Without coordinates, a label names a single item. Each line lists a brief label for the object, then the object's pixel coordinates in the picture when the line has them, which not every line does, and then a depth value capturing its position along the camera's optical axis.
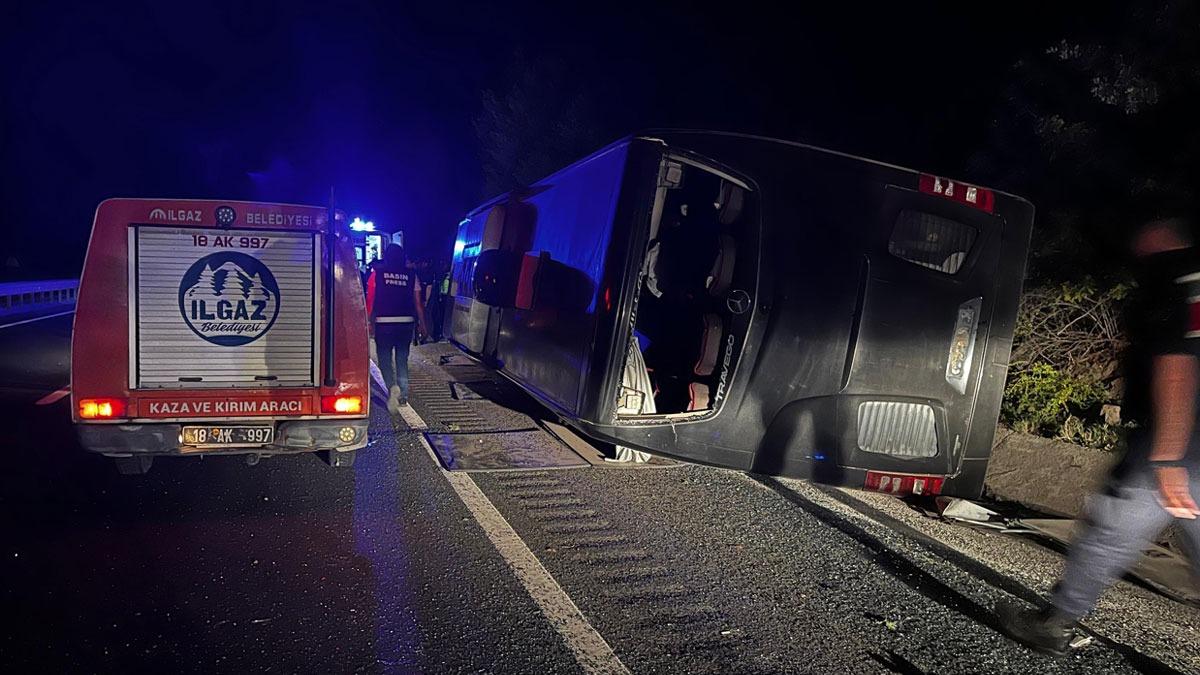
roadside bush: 5.89
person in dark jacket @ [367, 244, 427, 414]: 8.09
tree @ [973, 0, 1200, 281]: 6.06
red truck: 4.74
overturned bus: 4.03
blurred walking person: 2.97
